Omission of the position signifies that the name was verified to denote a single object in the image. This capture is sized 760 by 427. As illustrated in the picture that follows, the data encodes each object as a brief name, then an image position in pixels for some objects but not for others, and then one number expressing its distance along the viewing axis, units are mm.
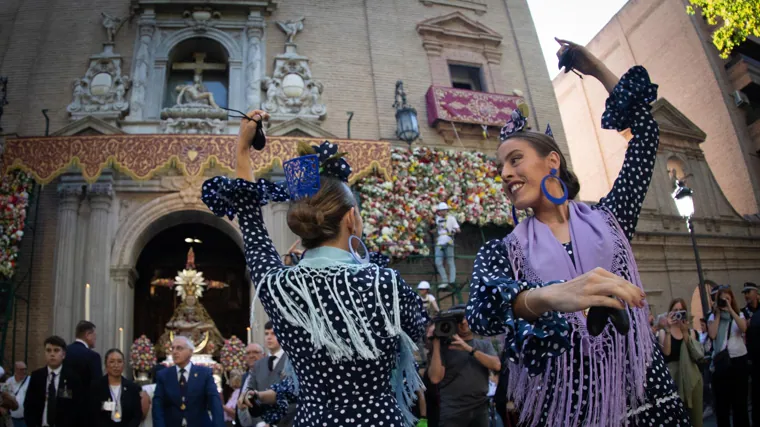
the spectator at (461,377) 4613
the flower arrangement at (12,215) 11016
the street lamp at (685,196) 10211
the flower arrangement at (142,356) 10695
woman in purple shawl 1644
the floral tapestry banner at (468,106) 14180
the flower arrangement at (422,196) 12258
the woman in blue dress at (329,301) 2014
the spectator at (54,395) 5684
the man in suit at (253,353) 6266
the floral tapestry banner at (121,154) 9898
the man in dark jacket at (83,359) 5973
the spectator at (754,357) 5891
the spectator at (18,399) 7207
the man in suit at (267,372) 5041
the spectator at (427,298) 8239
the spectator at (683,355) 6277
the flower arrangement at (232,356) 10477
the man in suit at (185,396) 5602
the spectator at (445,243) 12203
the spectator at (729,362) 6426
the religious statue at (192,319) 11344
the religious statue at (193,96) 12938
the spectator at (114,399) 5605
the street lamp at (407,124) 13336
